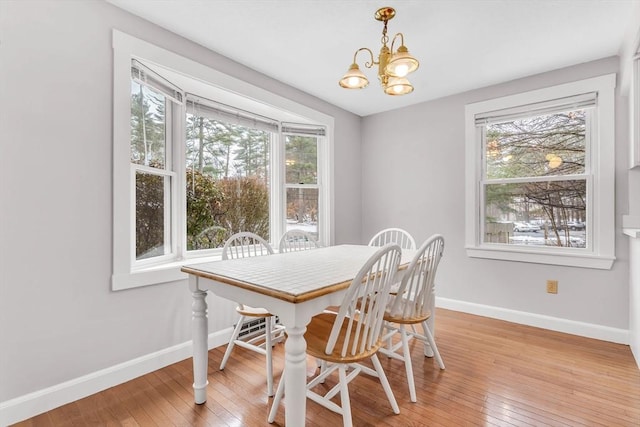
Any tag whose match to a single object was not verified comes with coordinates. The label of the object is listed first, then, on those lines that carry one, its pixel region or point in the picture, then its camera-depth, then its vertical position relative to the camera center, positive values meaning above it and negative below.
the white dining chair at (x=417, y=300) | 1.77 -0.54
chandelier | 1.59 +0.79
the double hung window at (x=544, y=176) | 2.59 +0.36
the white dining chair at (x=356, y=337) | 1.35 -0.62
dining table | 1.22 -0.36
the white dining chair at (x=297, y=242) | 2.72 -0.27
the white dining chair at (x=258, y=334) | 1.88 -0.87
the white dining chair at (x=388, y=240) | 3.60 -0.33
